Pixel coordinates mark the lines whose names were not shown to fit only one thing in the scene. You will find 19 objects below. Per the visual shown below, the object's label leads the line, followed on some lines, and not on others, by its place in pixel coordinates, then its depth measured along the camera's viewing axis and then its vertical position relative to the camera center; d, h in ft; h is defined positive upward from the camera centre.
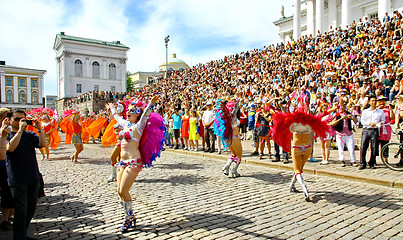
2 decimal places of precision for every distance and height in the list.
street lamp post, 119.75 +34.19
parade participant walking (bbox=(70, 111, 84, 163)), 35.32 -1.24
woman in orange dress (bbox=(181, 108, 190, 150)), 44.70 -1.12
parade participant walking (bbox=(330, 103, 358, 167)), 27.32 -1.29
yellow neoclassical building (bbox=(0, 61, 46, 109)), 235.40 +32.20
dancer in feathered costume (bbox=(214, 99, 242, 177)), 24.44 -0.69
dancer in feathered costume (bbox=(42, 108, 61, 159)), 36.19 -1.32
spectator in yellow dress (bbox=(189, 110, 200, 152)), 42.80 -1.01
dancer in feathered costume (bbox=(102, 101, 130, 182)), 18.26 -1.49
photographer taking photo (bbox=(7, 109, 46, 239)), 12.19 -2.00
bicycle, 24.94 -3.36
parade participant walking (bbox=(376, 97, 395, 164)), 26.21 -0.71
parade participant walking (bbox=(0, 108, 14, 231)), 14.23 -3.60
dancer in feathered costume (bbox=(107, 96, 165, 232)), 14.48 -1.19
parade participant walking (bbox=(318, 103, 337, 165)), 28.58 -2.89
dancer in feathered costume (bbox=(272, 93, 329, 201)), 19.08 -0.71
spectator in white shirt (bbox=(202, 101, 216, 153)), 37.33 -1.45
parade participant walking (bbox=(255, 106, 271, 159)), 32.83 -0.56
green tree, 261.81 +35.57
